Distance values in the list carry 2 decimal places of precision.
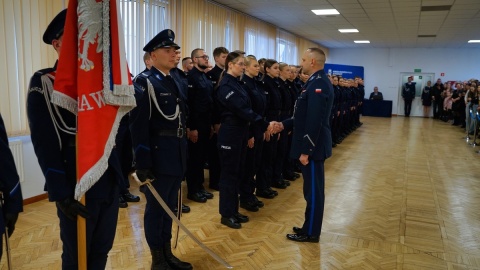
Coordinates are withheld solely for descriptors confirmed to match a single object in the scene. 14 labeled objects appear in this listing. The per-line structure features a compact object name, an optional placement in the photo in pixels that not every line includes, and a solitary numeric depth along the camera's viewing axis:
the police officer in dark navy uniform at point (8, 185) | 1.57
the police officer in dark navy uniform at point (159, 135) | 2.54
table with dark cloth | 17.39
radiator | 4.09
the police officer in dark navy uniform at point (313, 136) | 3.19
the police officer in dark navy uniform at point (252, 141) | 3.85
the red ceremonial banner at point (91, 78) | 1.64
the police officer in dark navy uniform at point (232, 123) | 3.46
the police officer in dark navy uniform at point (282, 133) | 5.01
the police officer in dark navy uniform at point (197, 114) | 4.48
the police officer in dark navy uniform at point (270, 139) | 4.64
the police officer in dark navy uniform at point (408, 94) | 17.45
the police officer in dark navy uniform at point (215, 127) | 4.71
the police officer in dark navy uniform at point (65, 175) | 1.65
